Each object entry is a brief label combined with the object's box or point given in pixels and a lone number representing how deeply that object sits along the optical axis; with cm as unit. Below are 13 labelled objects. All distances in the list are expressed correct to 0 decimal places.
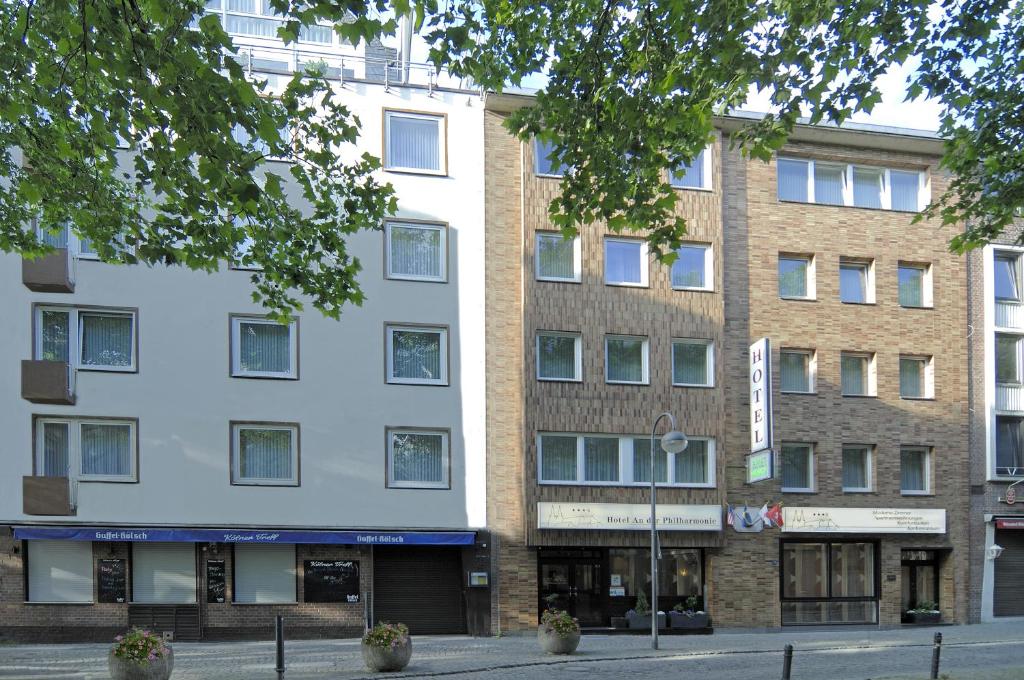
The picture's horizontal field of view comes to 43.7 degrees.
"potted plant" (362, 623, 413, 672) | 1970
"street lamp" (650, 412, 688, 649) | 2472
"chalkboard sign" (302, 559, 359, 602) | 2933
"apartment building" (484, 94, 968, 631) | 3064
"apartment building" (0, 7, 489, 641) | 2792
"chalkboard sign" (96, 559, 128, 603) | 2816
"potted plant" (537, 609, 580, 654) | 2283
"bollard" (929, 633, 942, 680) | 1616
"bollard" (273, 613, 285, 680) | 1738
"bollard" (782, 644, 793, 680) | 1524
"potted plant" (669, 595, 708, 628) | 3070
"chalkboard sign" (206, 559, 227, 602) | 2869
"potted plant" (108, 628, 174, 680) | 1762
